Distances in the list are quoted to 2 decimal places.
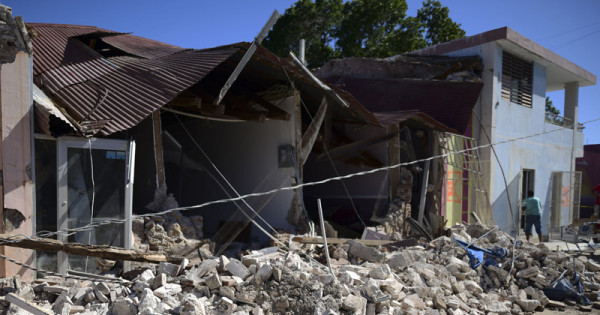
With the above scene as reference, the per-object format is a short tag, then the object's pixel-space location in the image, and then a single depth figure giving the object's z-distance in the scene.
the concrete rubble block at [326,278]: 4.53
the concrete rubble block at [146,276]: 4.34
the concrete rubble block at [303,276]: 4.45
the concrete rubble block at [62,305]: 3.88
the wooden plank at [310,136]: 8.27
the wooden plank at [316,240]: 6.80
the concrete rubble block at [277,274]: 4.45
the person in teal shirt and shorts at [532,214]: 11.26
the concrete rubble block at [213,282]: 4.28
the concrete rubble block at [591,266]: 7.74
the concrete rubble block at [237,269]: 4.55
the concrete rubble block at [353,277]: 4.77
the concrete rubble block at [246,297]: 4.25
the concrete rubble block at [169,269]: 4.48
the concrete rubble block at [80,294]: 4.11
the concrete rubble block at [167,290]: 4.07
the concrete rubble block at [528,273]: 6.75
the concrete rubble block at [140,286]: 4.19
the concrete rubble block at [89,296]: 4.10
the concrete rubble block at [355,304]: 4.27
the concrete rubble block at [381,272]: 5.09
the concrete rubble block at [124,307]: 3.88
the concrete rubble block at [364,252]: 6.18
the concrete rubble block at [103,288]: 4.14
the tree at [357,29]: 20.84
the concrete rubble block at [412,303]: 4.81
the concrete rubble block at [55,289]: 4.27
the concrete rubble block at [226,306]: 4.05
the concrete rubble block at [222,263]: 4.64
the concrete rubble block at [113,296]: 4.11
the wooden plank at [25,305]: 3.66
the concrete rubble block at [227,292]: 4.25
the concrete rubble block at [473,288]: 6.00
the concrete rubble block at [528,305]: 5.99
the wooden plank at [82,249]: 4.07
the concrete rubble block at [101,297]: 4.09
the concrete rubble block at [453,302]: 5.24
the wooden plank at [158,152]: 6.63
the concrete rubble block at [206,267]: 4.48
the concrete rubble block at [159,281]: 4.24
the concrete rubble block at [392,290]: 4.88
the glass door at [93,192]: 5.35
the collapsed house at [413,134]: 9.83
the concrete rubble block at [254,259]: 4.74
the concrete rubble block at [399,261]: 5.79
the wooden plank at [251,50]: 6.00
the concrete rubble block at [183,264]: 4.55
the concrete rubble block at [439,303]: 5.16
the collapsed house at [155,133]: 5.37
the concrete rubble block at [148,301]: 3.83
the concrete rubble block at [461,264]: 6.32
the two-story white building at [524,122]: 13.16
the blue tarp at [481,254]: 6.71
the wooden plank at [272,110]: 8.36
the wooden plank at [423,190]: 10.32
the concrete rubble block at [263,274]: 4.46
